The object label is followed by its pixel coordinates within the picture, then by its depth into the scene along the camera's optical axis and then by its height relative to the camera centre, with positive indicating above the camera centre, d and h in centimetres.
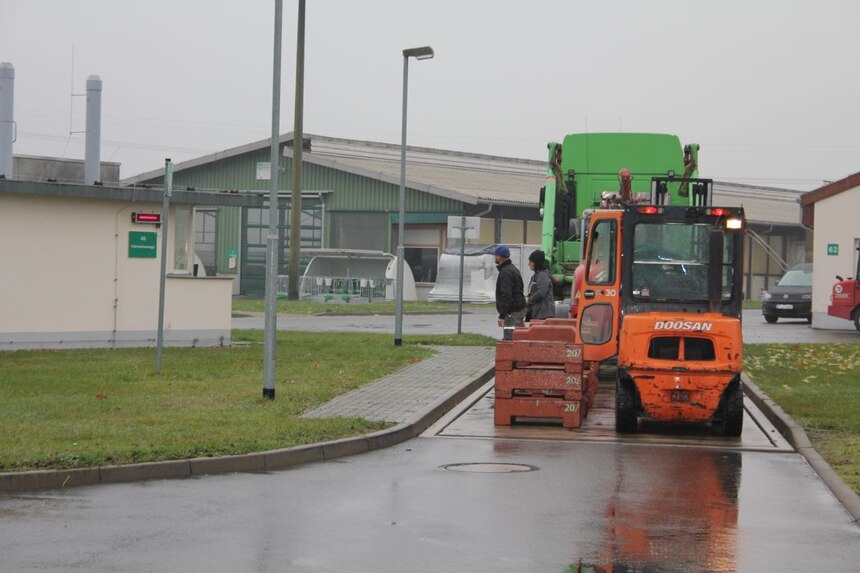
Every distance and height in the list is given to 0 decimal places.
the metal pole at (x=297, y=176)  4528 +354
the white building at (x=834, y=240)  3881 +160
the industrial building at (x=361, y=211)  5975 +325
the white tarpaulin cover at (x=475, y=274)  5384 +42
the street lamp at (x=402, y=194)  2667 +176
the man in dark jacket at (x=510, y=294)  2195 -13
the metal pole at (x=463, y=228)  2917 +119
